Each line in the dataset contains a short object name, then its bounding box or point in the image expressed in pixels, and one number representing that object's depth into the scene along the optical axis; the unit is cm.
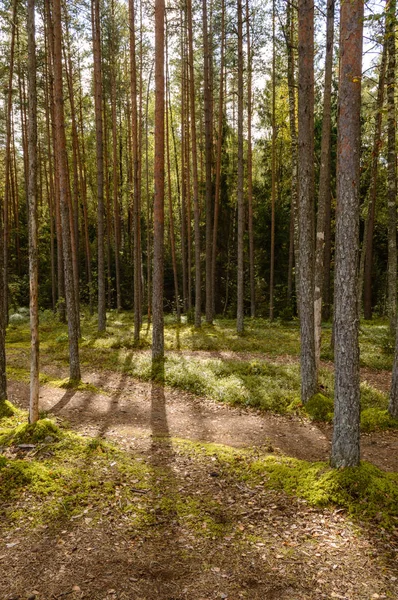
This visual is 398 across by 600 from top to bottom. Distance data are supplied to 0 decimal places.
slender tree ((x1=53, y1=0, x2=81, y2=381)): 962
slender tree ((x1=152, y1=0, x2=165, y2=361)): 1121
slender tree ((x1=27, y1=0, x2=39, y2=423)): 658
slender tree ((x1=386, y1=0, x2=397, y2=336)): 1119
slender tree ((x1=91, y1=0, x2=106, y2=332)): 1502
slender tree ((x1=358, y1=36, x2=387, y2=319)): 1813
